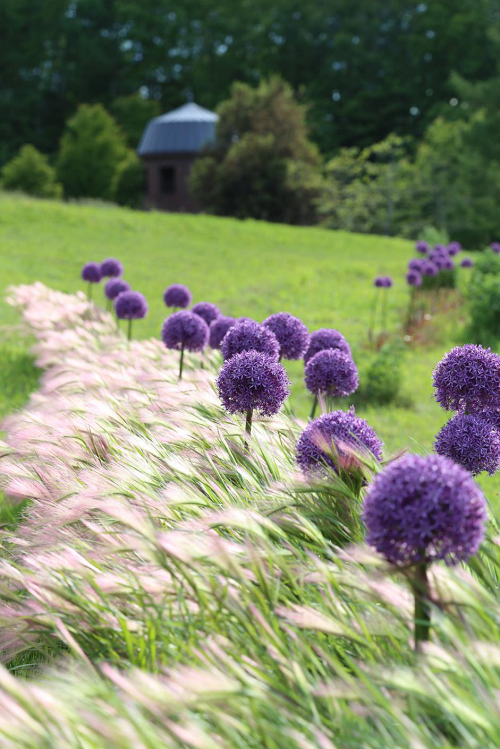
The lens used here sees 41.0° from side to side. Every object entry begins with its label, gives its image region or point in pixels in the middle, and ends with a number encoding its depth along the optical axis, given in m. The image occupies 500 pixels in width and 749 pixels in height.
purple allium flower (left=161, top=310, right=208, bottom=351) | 4.55
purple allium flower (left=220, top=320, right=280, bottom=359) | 3.54
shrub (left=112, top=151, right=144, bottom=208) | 35.62
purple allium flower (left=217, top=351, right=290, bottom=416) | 2.91
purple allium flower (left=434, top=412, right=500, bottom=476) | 2.55
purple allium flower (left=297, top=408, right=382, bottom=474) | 2.37
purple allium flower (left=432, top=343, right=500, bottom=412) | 2.78
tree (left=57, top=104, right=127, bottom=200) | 32.28
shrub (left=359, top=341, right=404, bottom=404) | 7.02
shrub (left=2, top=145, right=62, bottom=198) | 30.17
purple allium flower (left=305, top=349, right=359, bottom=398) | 3.60
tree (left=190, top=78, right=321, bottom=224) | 27.48
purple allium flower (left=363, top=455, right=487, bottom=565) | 1.60
